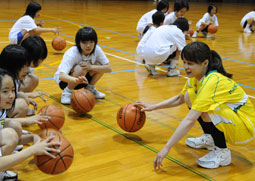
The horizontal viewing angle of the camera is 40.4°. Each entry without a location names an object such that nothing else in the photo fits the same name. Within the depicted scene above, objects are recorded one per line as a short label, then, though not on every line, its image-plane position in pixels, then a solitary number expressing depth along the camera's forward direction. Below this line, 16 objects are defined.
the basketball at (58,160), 2.24
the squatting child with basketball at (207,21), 9.36
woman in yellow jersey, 2.52
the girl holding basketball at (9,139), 2.00
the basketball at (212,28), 9.14
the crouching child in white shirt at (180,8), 6.94
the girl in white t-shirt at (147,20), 7.10
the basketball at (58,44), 6.38
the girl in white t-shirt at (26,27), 5.66
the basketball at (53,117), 3.03
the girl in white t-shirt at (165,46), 5.26
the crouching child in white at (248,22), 10.38
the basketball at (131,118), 3.03
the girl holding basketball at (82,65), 3.71
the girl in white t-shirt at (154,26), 5.77
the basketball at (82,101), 3.49
